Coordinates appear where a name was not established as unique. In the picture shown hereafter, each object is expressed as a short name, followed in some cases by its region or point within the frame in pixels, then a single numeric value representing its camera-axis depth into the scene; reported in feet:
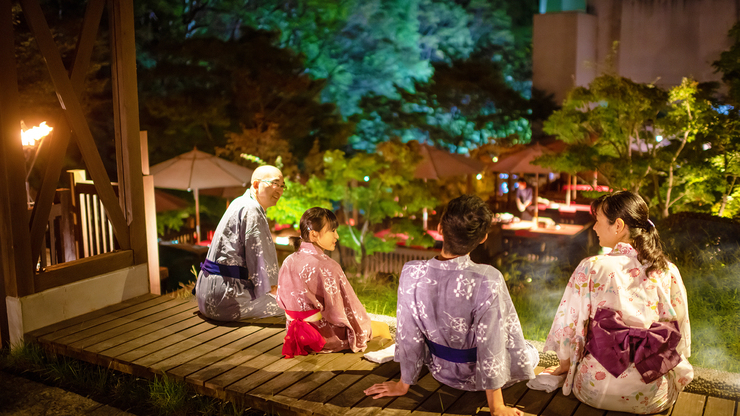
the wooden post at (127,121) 17.46
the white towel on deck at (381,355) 12.57
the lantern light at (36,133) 25.56
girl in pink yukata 12.86
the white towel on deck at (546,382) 10.90
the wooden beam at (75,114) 15.07
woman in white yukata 9.56
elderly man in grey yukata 15.11
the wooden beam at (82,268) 15.48
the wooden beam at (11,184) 14.20
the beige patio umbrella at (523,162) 46.21
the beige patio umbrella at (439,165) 42.96
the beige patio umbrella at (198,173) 40.04
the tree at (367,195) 35.68
